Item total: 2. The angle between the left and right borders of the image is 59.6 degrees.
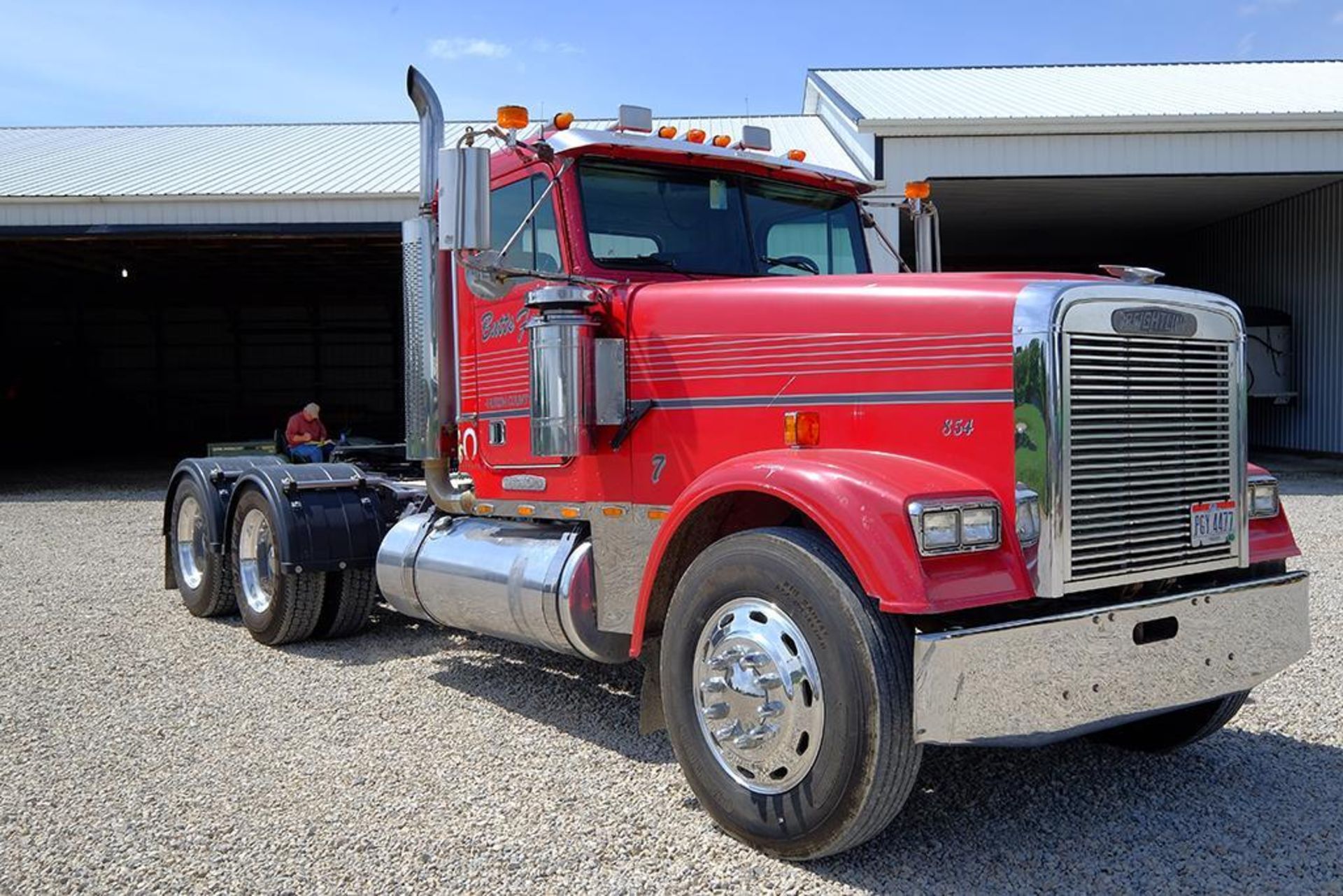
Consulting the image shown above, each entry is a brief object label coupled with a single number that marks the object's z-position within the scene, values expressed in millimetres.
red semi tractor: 3498
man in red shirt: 10445
